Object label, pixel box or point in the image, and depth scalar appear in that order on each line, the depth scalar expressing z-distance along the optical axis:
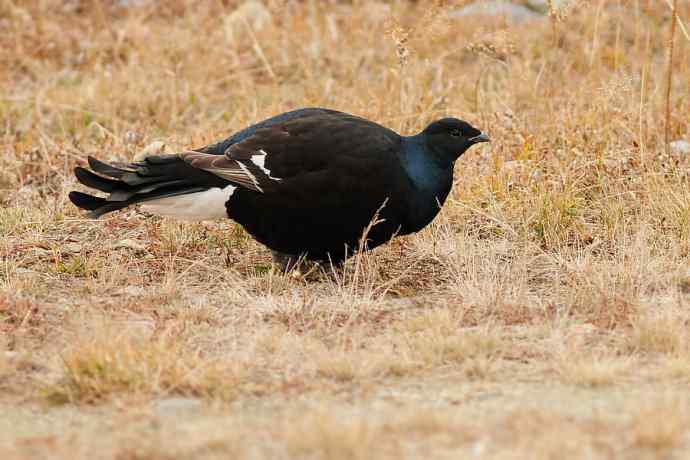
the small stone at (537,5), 20.78
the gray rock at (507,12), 18.69
